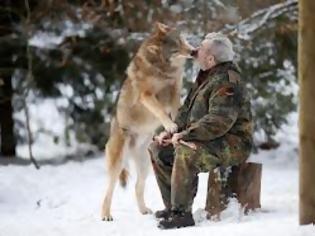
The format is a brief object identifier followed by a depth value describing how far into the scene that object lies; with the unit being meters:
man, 10.60
